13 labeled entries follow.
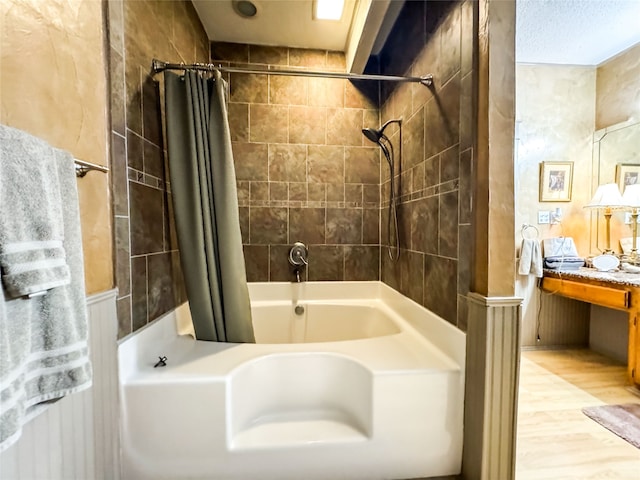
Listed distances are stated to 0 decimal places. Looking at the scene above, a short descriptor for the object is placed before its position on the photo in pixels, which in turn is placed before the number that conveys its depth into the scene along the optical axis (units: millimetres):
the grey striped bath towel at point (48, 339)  604
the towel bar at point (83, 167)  954
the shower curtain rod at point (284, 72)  1472
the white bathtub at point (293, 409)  1156
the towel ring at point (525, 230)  2654
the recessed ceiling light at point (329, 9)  1820
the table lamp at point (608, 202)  2404
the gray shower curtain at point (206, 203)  1479
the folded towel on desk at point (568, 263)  2537
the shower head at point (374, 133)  2136
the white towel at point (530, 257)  2574
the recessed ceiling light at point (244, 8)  1849
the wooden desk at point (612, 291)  2002
